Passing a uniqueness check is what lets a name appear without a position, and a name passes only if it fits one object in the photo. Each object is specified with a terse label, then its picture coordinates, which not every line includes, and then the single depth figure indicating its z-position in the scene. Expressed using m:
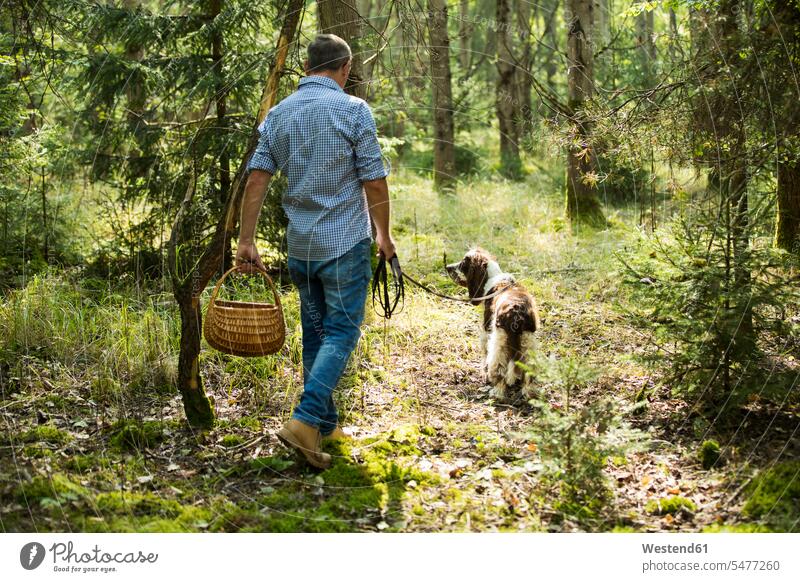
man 3.72
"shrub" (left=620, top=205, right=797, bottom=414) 3.99
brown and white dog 5.04
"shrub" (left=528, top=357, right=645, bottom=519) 3.46
